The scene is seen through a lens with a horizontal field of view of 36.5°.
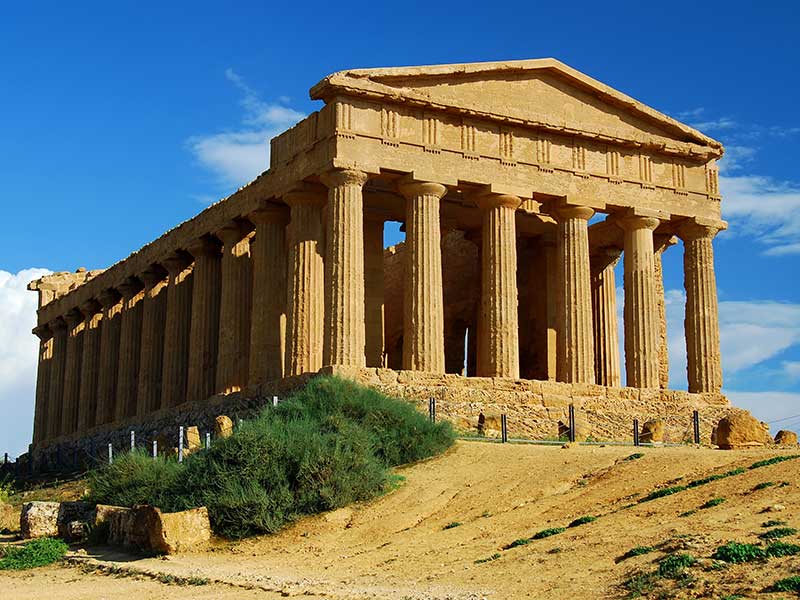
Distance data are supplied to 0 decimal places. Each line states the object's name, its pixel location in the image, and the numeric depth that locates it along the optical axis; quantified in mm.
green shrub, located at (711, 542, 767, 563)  14376
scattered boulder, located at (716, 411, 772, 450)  26938
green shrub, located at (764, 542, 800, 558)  14312
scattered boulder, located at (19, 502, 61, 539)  25531
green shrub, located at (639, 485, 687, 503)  19688
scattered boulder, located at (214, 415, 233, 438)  28469
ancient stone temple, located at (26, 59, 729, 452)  34219
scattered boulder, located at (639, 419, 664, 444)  31422
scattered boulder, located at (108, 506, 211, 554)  21750
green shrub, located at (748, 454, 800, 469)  20578
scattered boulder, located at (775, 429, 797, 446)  30734
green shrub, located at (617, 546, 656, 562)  15641
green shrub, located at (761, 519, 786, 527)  15841
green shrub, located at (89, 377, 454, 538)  23031
